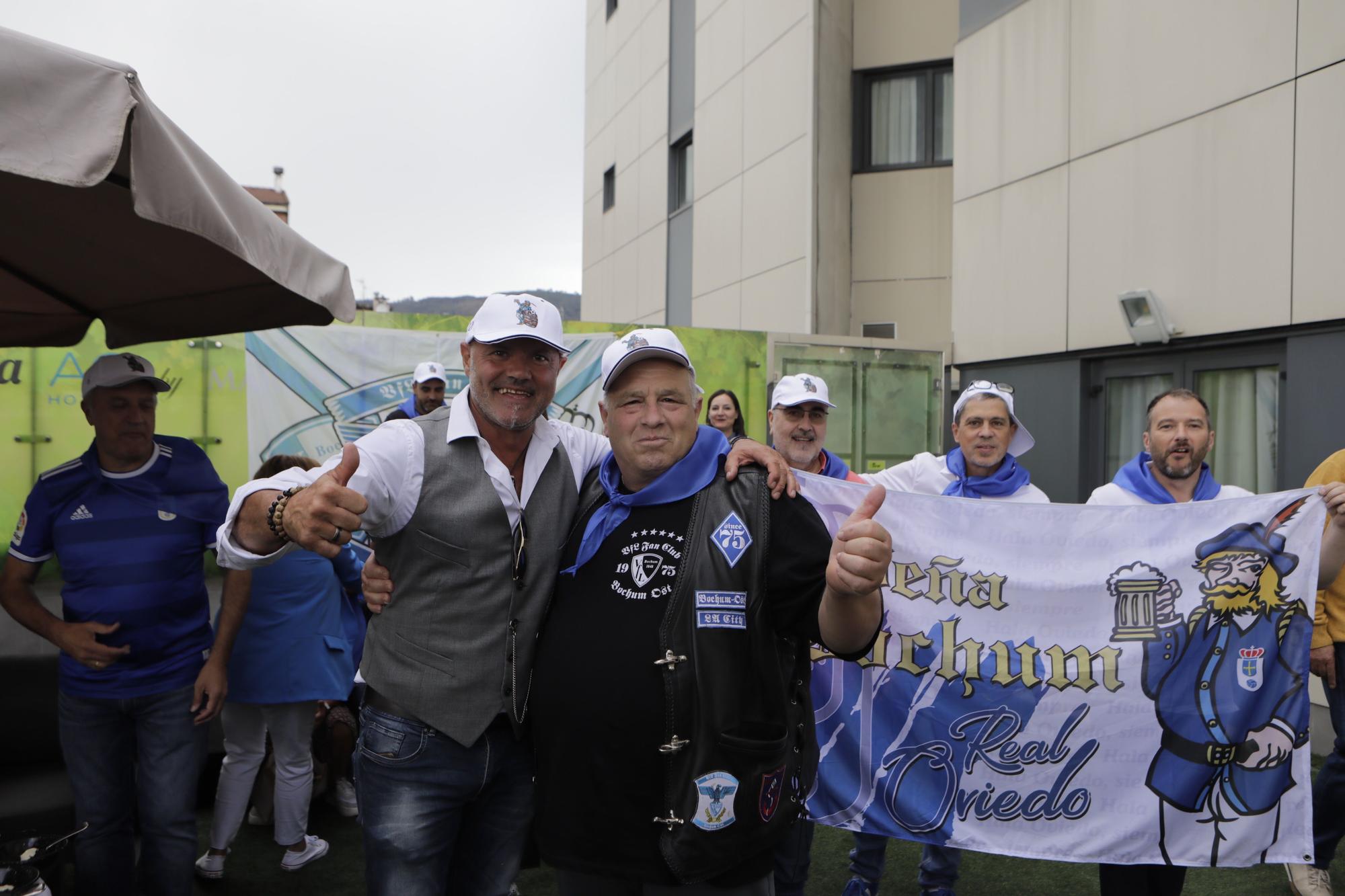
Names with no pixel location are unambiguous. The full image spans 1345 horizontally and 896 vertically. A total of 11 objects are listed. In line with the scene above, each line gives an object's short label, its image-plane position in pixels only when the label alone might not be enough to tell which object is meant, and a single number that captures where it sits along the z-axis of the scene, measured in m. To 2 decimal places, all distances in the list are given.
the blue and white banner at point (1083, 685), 3.56
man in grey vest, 2.40
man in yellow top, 4.01
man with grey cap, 3.43
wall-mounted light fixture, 7.34
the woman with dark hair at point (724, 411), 6.73
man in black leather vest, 2.16
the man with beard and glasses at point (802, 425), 4.61
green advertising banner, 7.54
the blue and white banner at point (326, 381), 8.23
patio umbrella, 1.97
